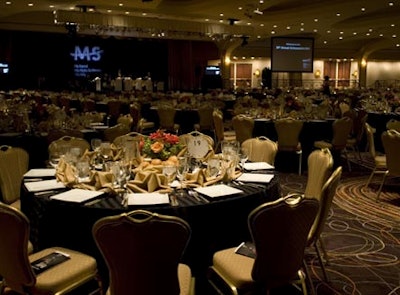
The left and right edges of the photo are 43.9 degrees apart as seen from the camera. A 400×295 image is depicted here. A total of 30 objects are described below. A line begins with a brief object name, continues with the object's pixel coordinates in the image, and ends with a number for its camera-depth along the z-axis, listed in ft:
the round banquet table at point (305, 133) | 26.04
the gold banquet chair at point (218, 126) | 28.01
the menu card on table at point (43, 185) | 10.87
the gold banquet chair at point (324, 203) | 10.59
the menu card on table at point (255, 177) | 11.59
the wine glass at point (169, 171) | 10.89
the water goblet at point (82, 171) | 11.32
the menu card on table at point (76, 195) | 9.90
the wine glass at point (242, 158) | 13.01
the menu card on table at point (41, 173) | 12.23
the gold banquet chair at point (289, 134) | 23.84
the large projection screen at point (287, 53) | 77.15
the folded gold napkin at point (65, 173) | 11.12
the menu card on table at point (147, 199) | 9.59
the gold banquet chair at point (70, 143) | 15.26
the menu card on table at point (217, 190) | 10.25
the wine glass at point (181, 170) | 10.98
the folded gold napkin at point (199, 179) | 11.04
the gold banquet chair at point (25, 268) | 8.20
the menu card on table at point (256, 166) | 13.12
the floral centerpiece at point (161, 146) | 12.30
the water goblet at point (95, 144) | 14.21
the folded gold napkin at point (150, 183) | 10.53
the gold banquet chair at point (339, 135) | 23.77
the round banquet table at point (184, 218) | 9.64
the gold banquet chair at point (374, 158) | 20.16
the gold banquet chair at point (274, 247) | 8.23
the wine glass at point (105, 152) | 13.10
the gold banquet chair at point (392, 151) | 18.24
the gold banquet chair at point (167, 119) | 34.71
